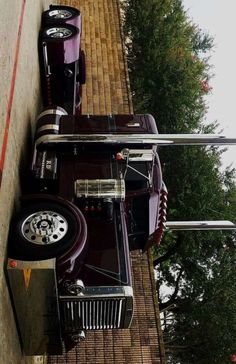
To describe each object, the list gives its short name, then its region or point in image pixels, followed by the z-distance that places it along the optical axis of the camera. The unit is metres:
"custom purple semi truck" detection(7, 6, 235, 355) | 5.37
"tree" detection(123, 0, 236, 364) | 10.56
